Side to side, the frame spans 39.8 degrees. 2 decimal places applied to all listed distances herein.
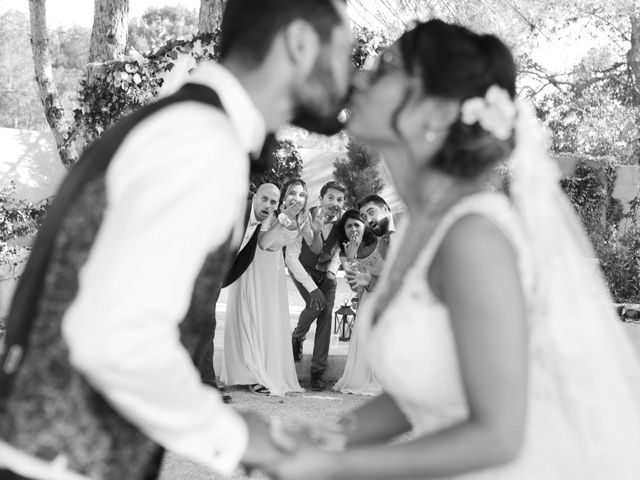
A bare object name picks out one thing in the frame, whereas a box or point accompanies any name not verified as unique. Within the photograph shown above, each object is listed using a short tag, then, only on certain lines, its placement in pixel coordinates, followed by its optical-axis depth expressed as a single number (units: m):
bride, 1.58
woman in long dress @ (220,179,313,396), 8.79
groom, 1.38
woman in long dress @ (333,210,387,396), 8.98
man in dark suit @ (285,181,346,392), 9.01
